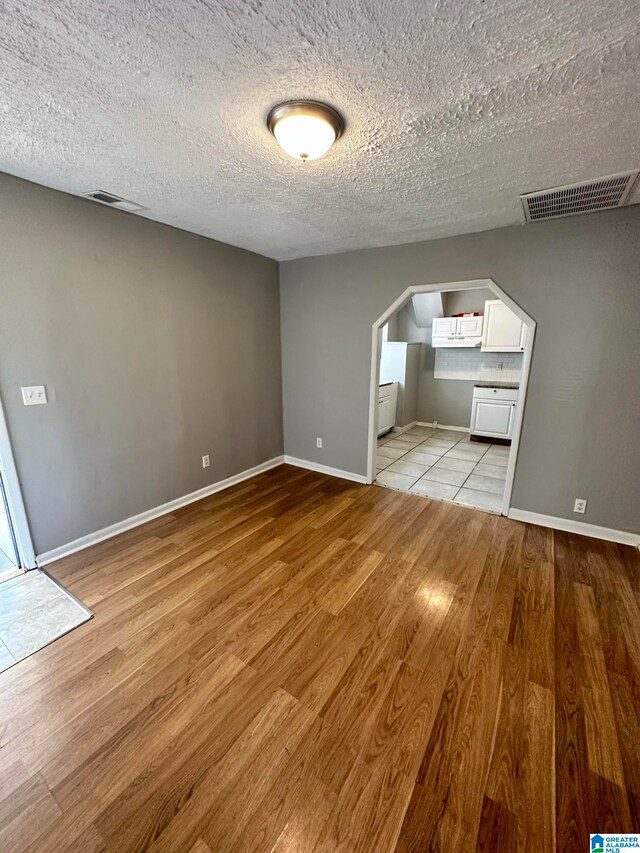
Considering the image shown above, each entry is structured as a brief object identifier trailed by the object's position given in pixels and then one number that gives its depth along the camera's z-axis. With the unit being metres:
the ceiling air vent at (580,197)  1.97
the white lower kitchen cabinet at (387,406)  5.23
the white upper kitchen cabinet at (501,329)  4.99
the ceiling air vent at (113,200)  2.21
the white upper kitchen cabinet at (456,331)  5.38
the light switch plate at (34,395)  2.20
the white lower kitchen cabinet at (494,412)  4.99
